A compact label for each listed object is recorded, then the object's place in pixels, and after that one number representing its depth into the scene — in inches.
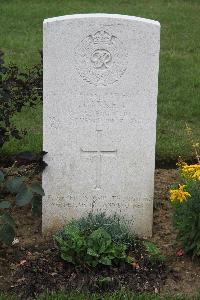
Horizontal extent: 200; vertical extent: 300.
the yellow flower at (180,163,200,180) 162.5
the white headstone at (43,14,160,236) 164.9
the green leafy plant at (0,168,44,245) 154.3
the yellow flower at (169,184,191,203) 155.3
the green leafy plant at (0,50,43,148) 189.9
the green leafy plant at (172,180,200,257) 160.6
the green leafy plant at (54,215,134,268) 159.6
